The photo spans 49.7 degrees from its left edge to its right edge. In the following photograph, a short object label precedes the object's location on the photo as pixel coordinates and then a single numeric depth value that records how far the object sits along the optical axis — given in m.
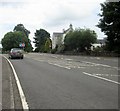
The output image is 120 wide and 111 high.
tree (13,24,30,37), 75.63
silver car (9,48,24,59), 17.95
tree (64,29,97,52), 31.93
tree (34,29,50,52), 70.76
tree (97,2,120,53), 22.52
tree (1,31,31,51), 65.50
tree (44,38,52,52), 53.45
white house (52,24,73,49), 69.15
